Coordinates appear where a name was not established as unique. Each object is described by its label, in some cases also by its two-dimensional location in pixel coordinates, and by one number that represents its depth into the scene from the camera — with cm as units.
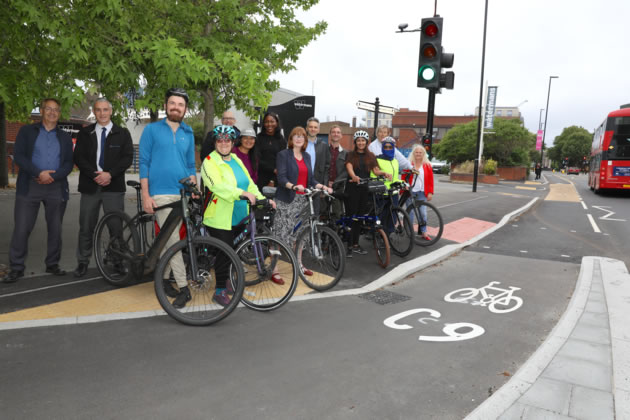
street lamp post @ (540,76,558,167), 6091
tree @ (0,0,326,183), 465
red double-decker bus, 2055
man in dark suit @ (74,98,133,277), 489
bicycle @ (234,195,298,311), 418
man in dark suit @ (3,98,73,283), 480
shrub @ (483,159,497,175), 3459
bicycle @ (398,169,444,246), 775
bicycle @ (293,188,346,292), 508
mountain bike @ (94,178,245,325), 376
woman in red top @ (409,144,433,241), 811
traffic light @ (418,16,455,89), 715
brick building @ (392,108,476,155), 8581
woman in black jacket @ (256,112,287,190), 588
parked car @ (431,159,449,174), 4924
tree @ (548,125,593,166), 10594
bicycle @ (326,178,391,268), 618
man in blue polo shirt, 411
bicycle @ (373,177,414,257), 684
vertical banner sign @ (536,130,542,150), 6856
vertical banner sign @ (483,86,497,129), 4057
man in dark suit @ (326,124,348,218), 662
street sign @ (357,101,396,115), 1054
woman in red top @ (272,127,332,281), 542
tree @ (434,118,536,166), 4362
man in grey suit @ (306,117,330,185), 614
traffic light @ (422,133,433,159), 822
